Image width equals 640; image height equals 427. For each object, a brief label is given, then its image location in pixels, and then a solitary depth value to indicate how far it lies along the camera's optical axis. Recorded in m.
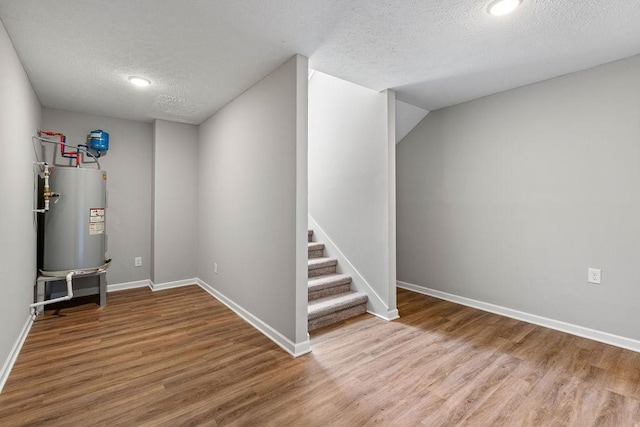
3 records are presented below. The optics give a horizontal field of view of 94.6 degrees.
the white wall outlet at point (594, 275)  2.48
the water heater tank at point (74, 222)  3.03
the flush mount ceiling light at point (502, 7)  1.68
